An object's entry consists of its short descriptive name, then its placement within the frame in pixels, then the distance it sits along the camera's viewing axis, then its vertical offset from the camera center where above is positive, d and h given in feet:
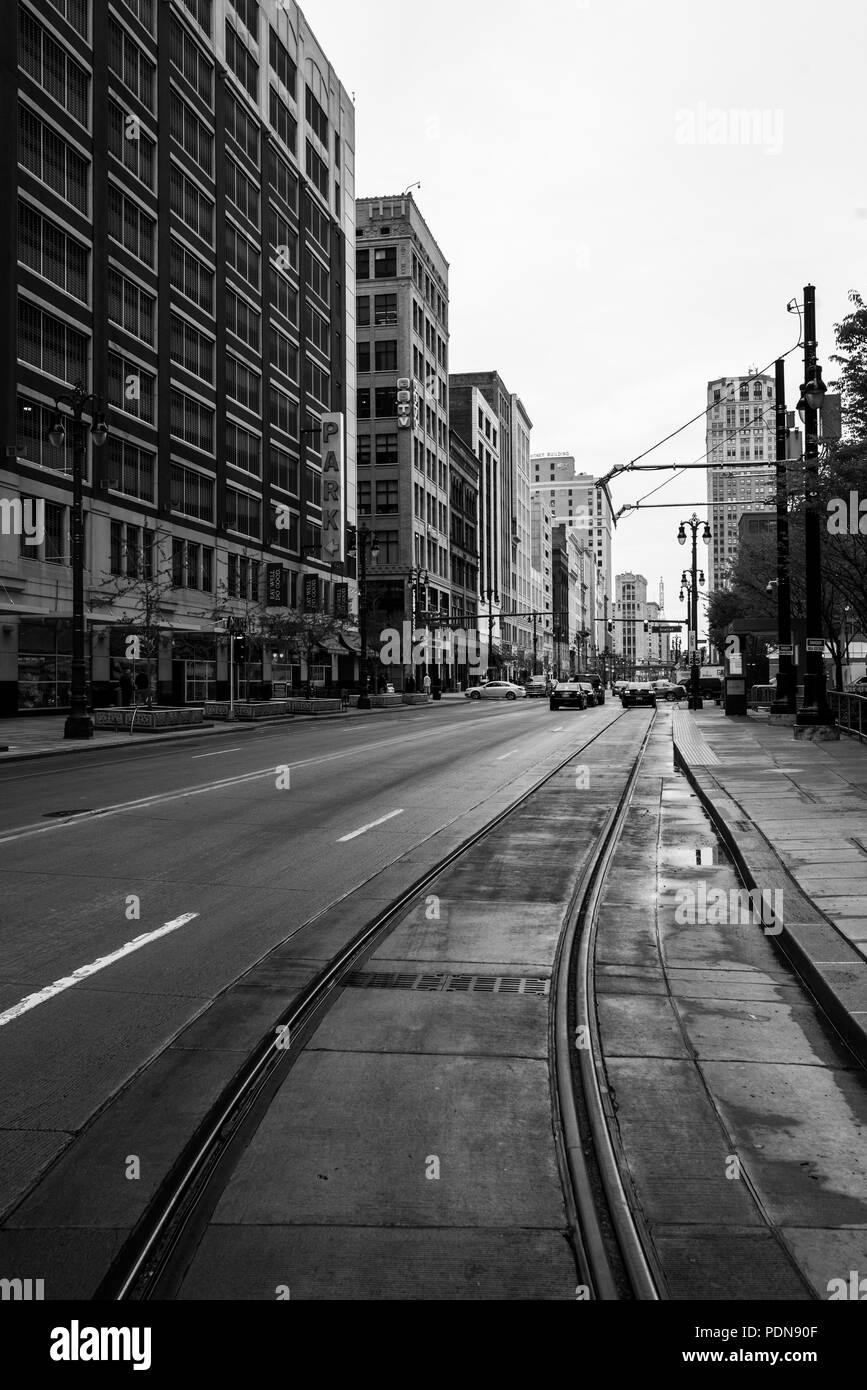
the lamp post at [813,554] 71.20 +8.35
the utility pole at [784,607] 95.91 +5.85
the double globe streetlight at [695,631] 173.64 +7.11
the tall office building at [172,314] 127.34 +54.59
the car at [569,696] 181.47 -4.24
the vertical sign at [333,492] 229.45 +38.74
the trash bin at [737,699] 124.26 -3.38
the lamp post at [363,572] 181.68 +16.96
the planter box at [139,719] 109.19 -4.64
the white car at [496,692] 263.90 -5.10
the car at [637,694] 193.59 -4.40
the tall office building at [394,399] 302.25 +77.56
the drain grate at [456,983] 21.85 -6.43
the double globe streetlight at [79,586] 93.76 +7.69
